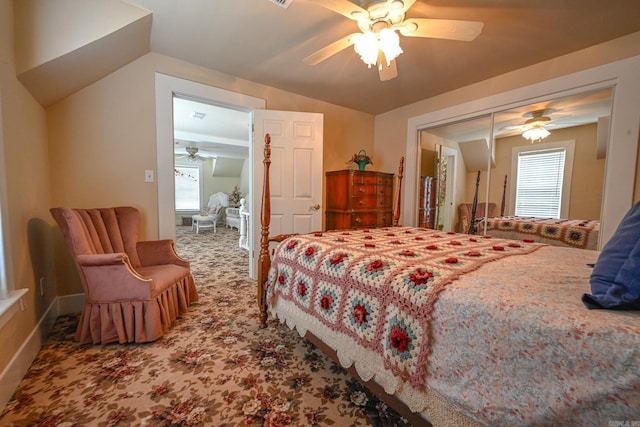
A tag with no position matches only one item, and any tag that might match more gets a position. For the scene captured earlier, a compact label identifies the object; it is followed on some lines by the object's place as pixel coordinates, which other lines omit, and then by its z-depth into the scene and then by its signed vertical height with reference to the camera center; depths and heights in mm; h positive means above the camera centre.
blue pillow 716 -215
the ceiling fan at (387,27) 1466 +1095
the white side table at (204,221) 6599 -783
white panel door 2926 +290
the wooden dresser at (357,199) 3367 -24
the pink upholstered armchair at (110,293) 1677 -718
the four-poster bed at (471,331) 633 -437
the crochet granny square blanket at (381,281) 949 -401
